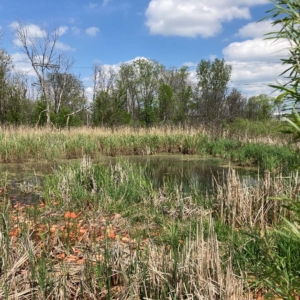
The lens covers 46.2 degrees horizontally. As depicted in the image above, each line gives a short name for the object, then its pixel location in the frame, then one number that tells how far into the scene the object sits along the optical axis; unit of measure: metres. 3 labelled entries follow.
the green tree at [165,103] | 29.12
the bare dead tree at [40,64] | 25.19
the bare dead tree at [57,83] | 35.53
